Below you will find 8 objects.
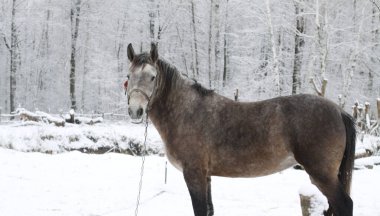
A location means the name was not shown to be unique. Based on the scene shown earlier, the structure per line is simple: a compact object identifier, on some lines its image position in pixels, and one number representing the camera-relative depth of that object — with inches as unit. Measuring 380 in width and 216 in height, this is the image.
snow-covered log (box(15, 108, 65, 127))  668.1
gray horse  149.8
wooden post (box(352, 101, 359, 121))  511.5
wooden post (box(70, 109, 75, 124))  727.1
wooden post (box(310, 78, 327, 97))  427.7
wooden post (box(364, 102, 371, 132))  537.3
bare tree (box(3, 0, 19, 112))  932.0
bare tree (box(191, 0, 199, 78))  954.2
